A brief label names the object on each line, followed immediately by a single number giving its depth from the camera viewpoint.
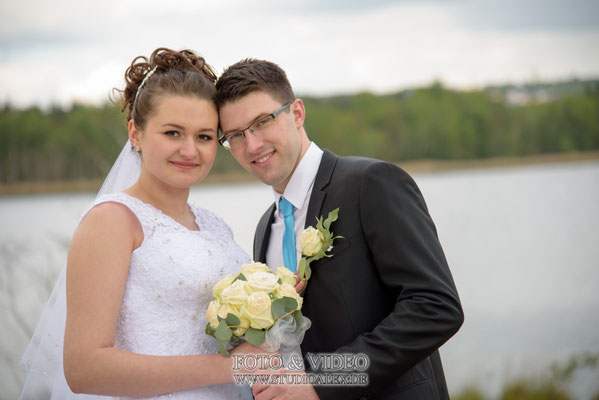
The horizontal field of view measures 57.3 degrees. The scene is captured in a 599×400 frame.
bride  2.73
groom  2.89
